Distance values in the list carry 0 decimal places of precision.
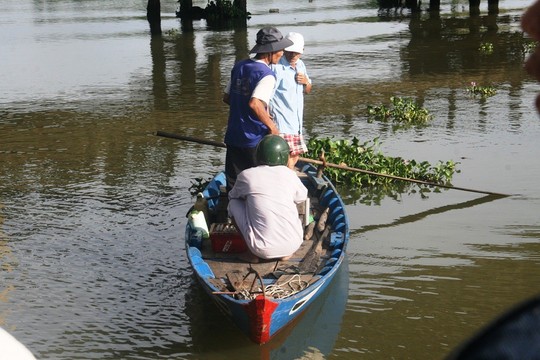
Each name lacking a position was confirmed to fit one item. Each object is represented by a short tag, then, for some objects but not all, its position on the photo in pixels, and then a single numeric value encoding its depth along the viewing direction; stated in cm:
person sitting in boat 1064
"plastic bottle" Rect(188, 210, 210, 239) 1197
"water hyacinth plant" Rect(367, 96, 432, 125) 2153
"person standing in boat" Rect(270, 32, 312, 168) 1370
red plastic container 1129
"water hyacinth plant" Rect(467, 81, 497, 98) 2437
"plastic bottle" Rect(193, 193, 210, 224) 1256
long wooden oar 1428
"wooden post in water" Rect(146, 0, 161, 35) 4752
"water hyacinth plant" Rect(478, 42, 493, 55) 3217
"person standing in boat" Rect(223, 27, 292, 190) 1242
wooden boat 945
